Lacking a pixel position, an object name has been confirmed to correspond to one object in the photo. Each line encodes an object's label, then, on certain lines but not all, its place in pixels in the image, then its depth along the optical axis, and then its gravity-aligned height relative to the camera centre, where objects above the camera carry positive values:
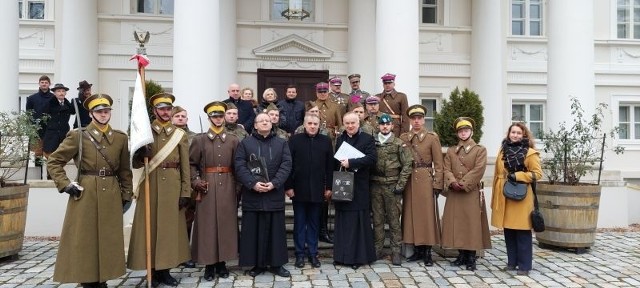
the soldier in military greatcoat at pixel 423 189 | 6.85 -0.54
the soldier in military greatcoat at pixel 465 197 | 6.59 -0.62
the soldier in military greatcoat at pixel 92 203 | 5.29 -0.57
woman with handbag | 6.43 -0.46
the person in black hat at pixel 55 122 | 9.36 +0.47
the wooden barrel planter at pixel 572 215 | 7.74 -0.98
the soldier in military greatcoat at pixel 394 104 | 8.71 +0.75
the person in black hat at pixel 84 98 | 9.13 +0.89
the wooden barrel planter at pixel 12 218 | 6.95 -0.95
